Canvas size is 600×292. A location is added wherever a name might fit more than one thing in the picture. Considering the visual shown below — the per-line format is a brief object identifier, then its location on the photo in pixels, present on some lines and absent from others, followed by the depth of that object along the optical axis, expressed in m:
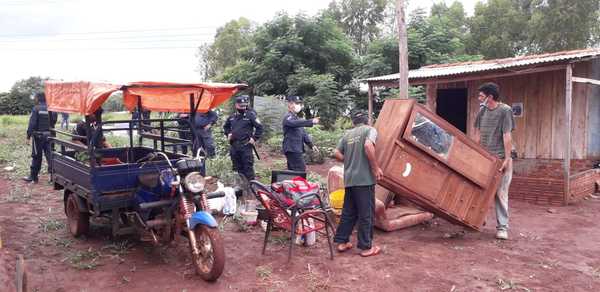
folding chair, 4.96
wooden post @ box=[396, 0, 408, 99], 8.26
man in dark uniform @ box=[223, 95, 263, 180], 7.54
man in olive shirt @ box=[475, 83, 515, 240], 5.86
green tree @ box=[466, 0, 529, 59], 25.88
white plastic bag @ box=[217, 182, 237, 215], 6.98
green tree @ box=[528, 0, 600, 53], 23.38
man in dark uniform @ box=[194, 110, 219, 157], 10.38
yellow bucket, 6.23
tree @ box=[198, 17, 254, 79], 32.97
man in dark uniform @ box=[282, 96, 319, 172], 7.33
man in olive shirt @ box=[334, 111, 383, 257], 5.14
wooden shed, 8.67
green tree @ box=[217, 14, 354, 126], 17.81
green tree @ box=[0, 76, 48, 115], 36.31
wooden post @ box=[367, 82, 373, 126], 11.02
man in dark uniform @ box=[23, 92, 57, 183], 9.21
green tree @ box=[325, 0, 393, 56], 29.59
